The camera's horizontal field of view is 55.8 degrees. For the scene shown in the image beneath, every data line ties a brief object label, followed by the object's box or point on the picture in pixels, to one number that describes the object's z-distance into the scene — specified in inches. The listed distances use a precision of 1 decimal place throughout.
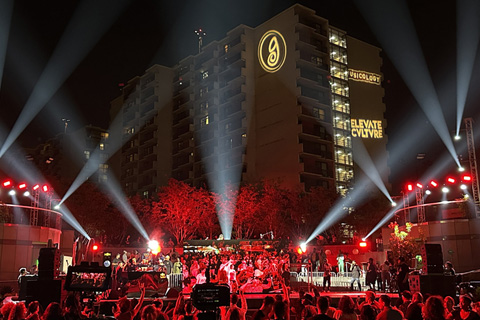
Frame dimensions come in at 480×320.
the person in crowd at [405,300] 360.5
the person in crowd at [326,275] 842.8
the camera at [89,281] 283.1
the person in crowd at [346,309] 260.6
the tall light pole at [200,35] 2935.5
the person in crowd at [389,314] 266.7
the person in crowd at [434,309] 233.1
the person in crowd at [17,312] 227.6
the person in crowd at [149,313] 234.4
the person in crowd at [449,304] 324.5
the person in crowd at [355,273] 837.2
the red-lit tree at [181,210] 1879.9
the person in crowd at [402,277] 583.8
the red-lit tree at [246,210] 1870.1
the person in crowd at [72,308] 282.2
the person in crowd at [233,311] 233.8
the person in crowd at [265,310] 245.3
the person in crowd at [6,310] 251.9
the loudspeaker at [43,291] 423.8
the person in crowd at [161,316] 247.8
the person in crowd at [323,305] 231.0
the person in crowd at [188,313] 274.5
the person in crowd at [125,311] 276.4
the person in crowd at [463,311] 273.7
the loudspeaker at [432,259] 472.4
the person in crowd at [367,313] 230.4
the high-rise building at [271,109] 2213.3
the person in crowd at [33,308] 284.7
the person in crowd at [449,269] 589.9
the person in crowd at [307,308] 293.0
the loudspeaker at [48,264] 435.2
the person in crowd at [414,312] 249.1
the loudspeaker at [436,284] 461.7
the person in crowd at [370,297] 322.3
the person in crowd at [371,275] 824.3
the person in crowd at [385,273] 831.1
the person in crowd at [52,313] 258.7
